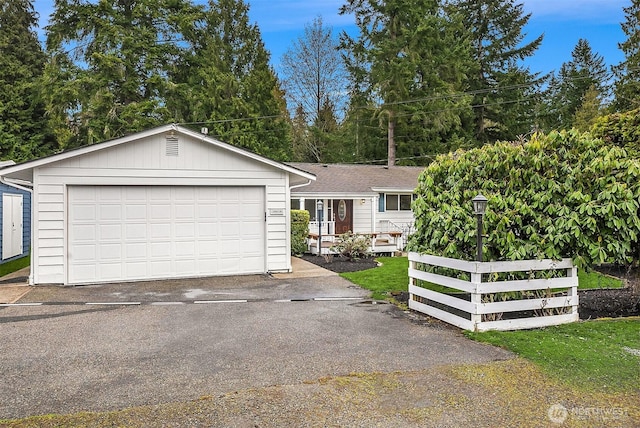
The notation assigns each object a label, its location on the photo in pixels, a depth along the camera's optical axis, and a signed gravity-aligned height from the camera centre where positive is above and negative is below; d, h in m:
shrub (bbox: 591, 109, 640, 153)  8.84 +1.81
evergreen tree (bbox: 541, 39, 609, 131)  32.09 +9.41
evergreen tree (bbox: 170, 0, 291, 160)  25.47 +7.59
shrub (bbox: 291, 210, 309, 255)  15.09 -0.32
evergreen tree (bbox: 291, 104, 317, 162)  30.16 +5.30
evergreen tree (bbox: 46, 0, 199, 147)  24.08 +8.49
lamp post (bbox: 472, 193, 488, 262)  5.67 +0.13
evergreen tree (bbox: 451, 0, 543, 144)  30.97 +10.55
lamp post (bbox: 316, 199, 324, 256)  14.05 +0.15
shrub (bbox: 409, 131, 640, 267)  5.79 +0.23
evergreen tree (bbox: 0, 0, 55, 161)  26.16 +7.40
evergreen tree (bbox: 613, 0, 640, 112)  25.24 +8.79
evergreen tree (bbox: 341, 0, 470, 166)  26.84 +8.97
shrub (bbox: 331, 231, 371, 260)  13.91 -0.75
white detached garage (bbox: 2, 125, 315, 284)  9.21 +0.26
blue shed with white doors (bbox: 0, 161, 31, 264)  12.21 +0.01
